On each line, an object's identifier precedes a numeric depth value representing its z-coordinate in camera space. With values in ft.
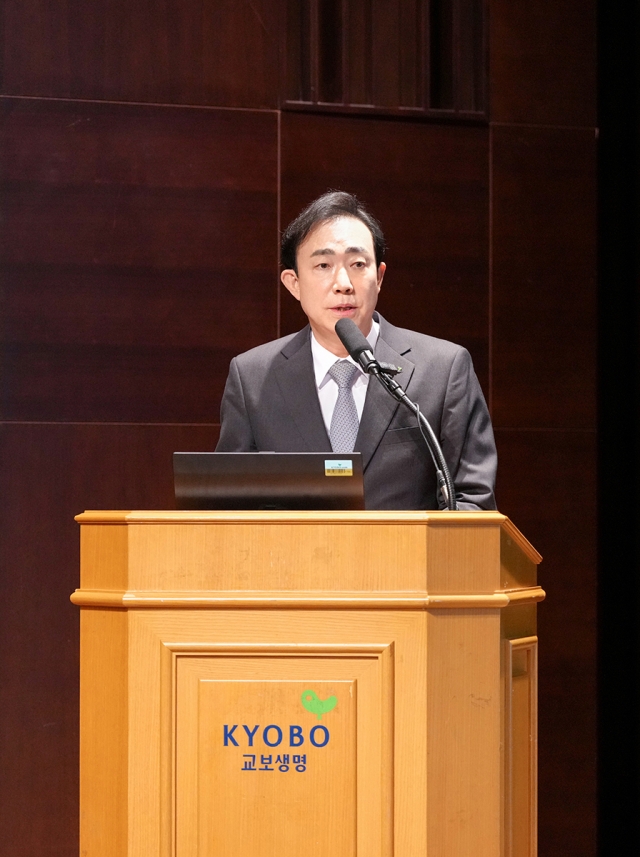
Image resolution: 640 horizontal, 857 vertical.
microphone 19.02
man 20.77
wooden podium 17.82
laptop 18.38
